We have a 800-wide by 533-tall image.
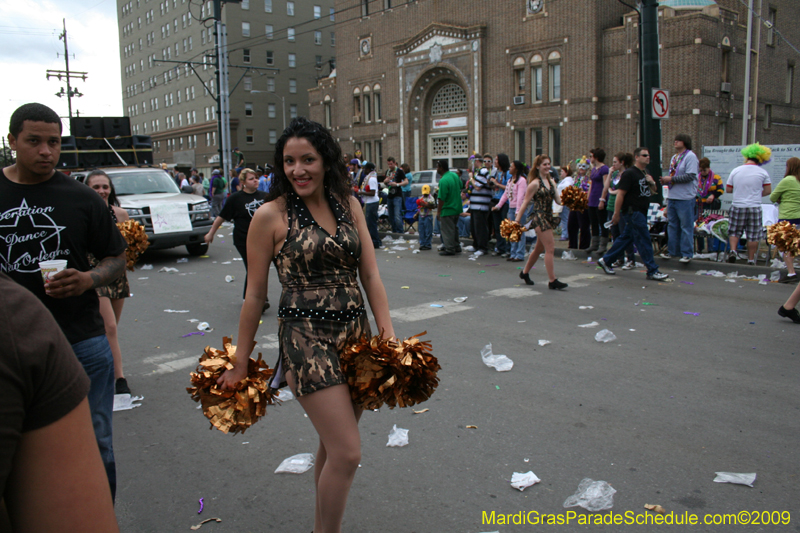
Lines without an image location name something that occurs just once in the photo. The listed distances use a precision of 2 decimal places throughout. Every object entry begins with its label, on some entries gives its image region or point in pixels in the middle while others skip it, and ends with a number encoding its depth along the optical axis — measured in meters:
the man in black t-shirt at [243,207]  7.95
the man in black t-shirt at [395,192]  17.00
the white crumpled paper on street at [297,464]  3.86
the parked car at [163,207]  13.16
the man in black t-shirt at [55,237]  2.79
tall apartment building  70.88
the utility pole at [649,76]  12.48
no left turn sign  12.50
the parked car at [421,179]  29.05
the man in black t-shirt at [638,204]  10.01
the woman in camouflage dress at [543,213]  9.25
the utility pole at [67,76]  48.41
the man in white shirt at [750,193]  10.48
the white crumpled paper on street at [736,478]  3.53
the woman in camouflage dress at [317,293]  2.59
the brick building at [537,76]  29.06
